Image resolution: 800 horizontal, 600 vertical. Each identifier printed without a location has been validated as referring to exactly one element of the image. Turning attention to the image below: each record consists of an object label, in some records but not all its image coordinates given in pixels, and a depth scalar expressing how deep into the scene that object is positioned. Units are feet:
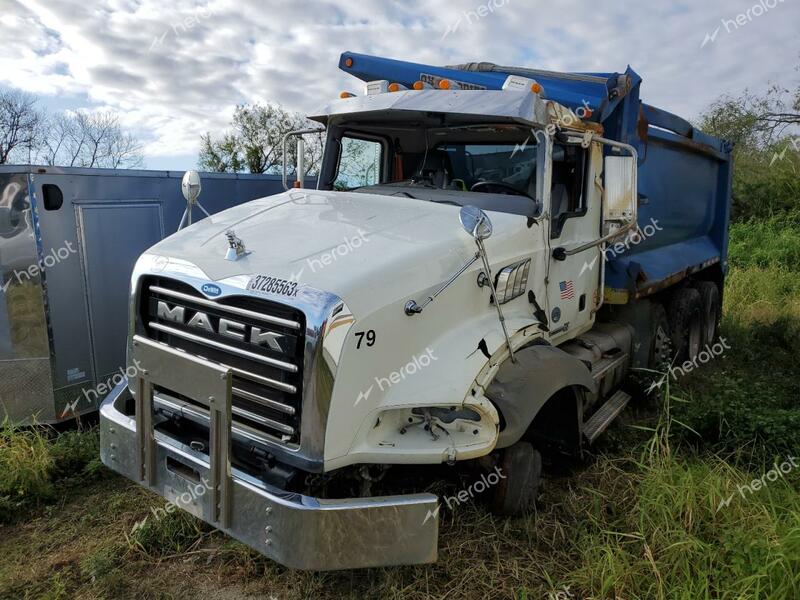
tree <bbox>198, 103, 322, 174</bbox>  76.48
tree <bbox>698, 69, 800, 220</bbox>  51.83
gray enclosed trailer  15.66
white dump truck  8.65
